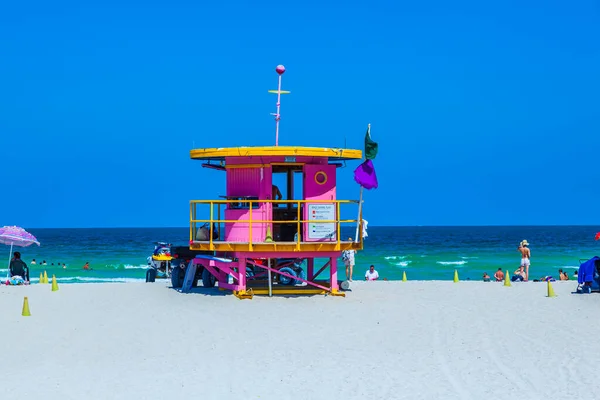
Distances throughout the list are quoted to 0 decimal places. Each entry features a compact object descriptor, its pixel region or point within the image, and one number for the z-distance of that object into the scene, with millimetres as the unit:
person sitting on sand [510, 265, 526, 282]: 34312
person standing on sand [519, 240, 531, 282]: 34219
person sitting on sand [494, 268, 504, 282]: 37688
